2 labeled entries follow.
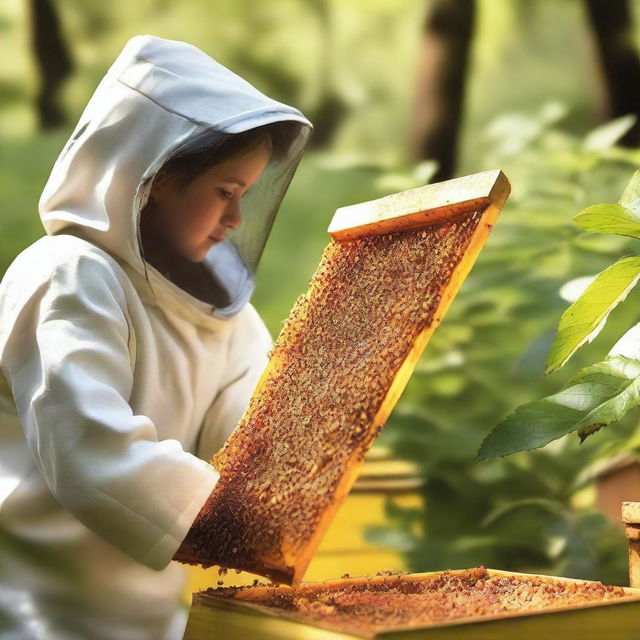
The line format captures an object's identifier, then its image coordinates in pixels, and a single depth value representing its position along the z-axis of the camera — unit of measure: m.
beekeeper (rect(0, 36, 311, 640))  2.31
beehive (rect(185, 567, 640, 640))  2.17
